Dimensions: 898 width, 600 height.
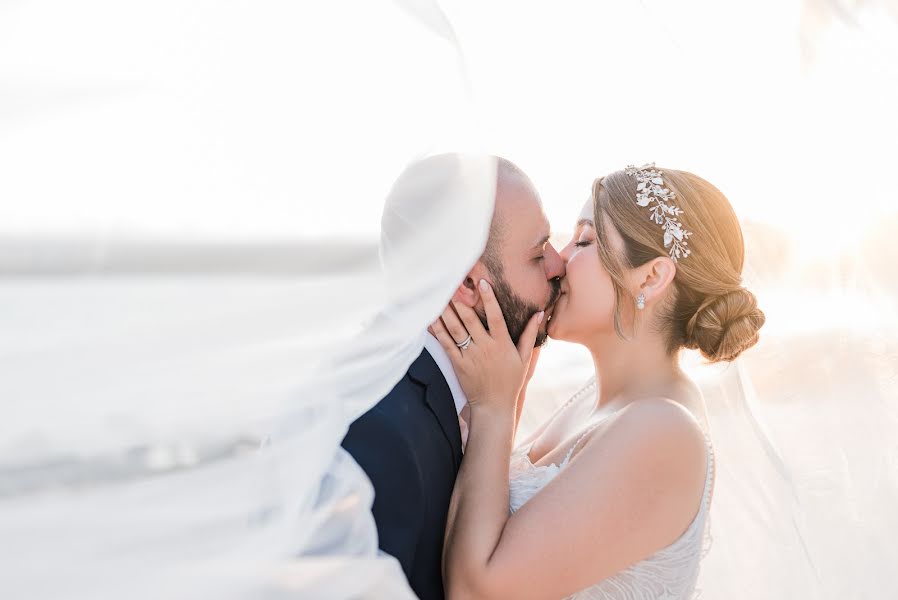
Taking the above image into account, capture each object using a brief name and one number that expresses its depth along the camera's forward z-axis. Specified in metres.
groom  2.00
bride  2.19
